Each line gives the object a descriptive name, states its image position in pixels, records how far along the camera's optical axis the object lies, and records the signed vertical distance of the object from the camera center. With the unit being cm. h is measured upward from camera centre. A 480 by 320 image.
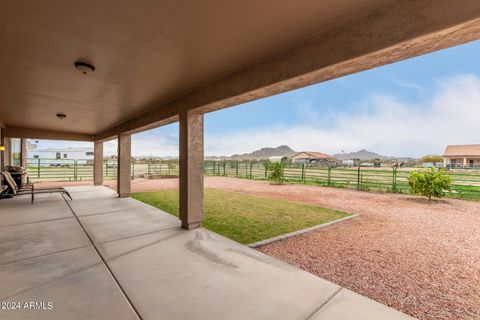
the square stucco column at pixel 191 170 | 402 -18
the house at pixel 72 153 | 3397 +122
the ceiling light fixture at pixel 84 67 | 272 +120
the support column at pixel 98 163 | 1016 -13
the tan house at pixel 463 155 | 2469 +66
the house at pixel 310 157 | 5065 +90
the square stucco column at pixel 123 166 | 715 -19
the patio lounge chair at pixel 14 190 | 608 -85
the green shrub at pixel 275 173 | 1219 -71
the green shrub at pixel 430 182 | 688 -72
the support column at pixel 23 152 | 1132 +44
